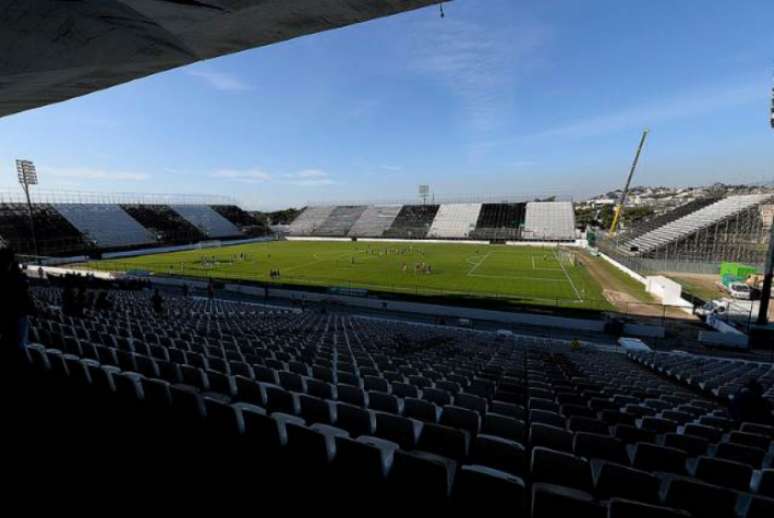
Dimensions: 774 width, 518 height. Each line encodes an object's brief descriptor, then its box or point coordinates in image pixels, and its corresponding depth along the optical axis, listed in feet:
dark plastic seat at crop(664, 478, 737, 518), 9.46
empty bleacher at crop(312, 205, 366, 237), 317.42
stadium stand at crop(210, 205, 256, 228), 324.80
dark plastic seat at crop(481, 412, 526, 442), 14.46
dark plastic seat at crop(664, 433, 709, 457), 14.83
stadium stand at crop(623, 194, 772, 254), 155.84
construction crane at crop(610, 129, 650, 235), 326.77
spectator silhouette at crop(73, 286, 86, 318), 42.20
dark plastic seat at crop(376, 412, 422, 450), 13.29
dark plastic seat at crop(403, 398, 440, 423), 15.90
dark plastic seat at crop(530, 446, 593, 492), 10.90
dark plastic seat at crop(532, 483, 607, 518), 8.39
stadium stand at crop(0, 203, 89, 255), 180.75
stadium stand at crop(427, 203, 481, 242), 285.43
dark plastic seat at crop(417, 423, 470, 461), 12.58
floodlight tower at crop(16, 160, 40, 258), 141.59
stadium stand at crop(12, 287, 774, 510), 10.12
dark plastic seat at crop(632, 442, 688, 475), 12.89
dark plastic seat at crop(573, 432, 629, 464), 13.55
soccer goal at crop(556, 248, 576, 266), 155.72
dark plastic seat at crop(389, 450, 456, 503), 9.82
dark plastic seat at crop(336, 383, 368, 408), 17.36
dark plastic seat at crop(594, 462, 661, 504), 10.16
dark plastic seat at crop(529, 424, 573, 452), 14.01
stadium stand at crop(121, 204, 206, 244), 247.91
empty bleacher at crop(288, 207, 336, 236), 329.42
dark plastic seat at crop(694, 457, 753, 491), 11.89
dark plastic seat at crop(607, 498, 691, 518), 8.00
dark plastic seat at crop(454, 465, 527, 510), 9.21
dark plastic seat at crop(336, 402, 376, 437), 14.26
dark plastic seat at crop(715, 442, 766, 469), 14.38
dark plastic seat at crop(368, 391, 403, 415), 16.52
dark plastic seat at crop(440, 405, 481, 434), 14.87
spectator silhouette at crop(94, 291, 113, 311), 52.97
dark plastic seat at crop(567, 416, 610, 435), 16.07
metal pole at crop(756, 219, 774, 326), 71.87
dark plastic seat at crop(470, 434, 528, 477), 11.86
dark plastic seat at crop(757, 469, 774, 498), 11.64
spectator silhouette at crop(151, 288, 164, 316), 56.49
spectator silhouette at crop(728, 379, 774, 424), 22.09
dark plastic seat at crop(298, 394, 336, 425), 15.02
